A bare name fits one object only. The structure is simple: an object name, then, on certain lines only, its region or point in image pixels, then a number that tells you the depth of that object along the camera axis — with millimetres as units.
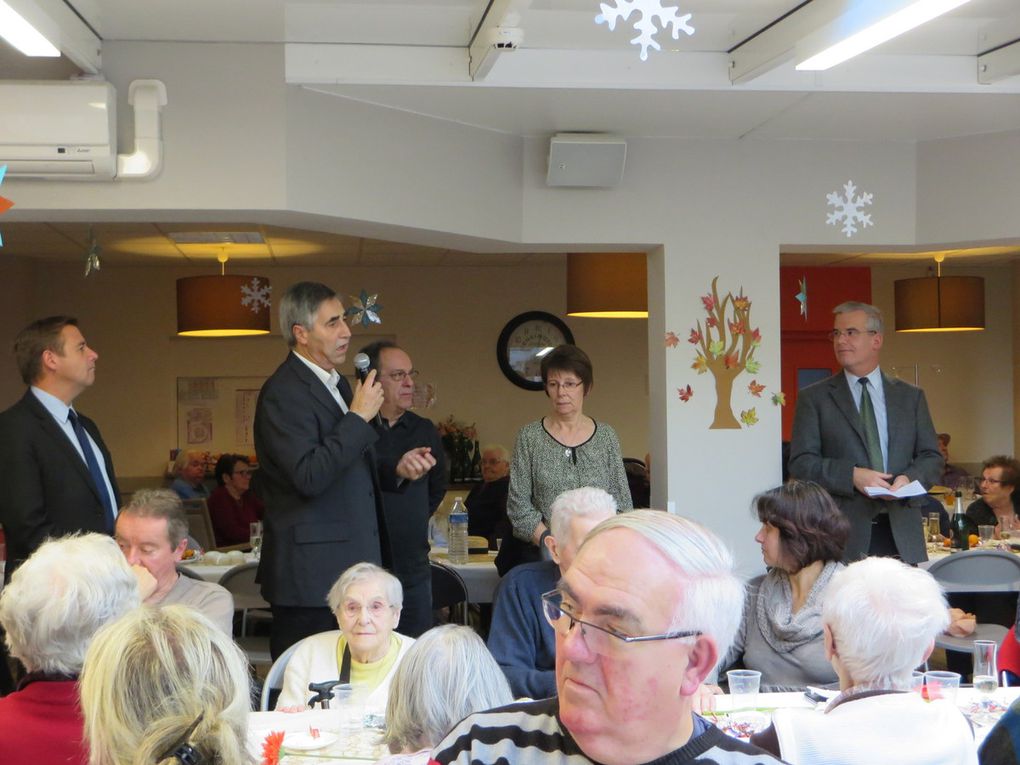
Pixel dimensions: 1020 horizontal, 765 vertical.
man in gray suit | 5141
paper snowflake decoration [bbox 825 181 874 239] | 6176
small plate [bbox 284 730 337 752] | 2863
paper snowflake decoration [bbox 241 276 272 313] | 9086
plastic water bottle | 6262
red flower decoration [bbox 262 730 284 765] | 2658
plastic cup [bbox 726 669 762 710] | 3145
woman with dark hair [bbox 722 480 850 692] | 3658
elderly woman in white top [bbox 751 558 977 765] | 2135
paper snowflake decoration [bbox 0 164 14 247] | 3803
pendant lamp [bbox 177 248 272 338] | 8789
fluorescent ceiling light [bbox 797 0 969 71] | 3928
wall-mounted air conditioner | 4672
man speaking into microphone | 3916
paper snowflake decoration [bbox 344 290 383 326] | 5137
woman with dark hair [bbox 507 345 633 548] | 4957
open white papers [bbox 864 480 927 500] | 4938
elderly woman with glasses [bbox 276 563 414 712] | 3484
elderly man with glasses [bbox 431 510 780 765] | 1449
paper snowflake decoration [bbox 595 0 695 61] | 3770
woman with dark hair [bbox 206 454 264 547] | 8578
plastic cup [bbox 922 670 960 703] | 2994
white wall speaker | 5742
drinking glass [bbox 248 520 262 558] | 6693
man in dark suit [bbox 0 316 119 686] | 4223
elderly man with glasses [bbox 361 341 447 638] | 4652
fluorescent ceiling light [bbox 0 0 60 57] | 3885
